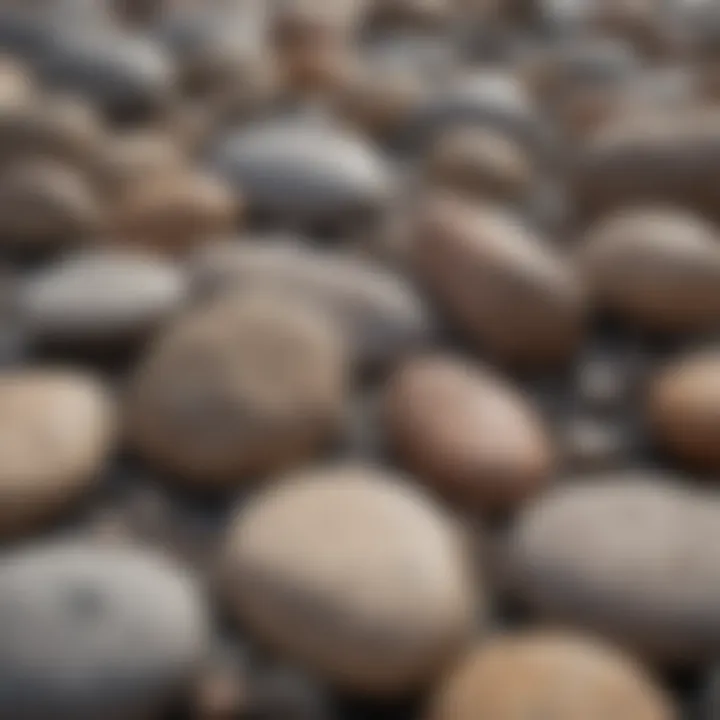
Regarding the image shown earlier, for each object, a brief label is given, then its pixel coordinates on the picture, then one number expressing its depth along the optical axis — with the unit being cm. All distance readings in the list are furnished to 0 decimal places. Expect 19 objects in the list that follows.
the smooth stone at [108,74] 51
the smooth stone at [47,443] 28
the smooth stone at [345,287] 34
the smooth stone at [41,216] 39
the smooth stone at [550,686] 23
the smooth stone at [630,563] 25
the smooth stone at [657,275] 36
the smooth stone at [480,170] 44
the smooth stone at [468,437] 29
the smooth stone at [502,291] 34
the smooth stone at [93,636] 23
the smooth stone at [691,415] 30
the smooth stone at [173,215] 39
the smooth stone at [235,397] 29
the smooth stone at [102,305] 33
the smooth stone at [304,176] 43
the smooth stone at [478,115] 49
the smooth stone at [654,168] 42
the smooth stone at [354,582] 24
